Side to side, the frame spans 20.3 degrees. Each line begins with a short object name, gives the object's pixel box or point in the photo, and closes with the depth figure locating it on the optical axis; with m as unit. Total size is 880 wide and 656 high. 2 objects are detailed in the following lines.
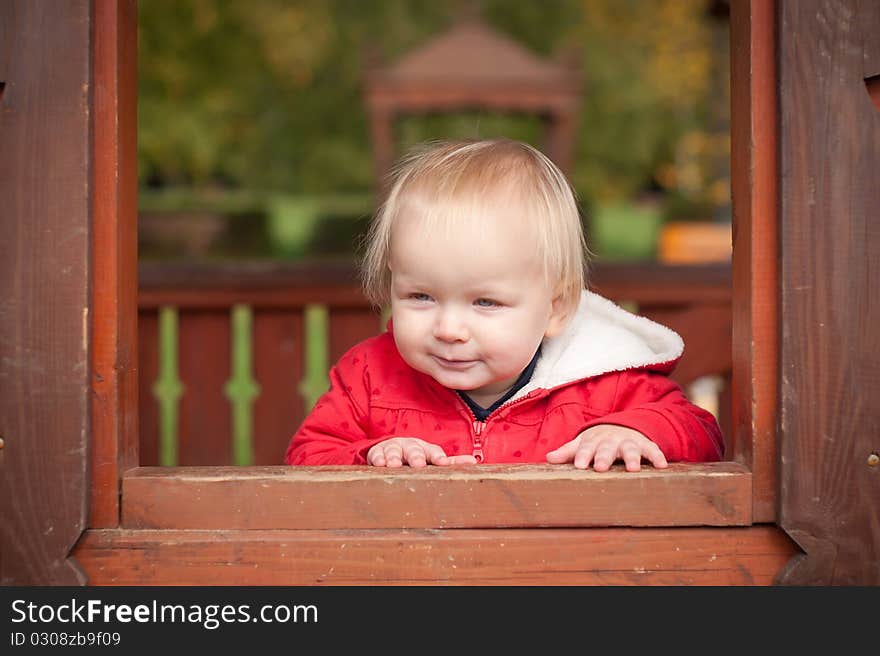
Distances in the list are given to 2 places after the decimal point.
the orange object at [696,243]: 12.12
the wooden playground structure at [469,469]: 1.70
